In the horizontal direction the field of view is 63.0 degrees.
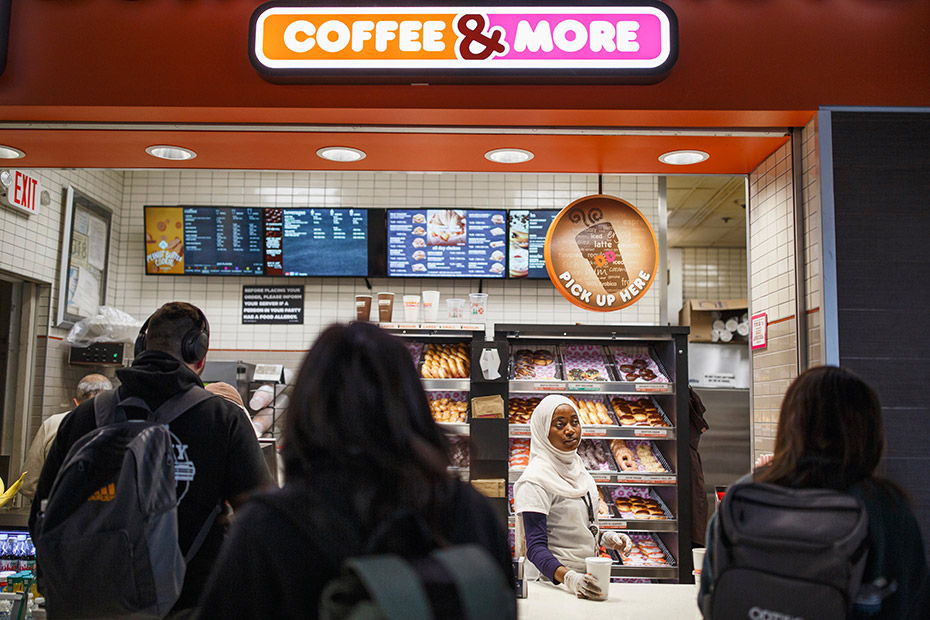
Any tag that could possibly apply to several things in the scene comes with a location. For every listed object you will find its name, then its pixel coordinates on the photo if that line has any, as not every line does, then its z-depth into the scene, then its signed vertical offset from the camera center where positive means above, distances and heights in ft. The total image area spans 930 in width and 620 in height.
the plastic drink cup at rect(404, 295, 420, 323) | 16.76 +1.25
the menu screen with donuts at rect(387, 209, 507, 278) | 22.85 +3.73
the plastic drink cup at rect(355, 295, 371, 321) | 16.19 +1.26
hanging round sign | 14.40 +2.20
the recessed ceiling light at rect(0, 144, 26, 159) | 12.59 +3.45
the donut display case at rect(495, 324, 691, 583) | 15.92 -1.12
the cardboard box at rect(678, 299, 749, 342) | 29.81 +2.25
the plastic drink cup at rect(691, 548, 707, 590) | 9.12 -2.27
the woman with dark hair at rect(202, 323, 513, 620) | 3.84 -0.67
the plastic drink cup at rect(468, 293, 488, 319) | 16.81 +1.40
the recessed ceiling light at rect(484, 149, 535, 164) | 12.45 +3.52
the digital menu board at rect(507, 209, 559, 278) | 22.95 +3.79
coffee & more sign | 10.67 +4.63
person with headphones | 7.23 -0.83
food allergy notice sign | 23.95 +1.82
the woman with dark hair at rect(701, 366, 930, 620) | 5.67 -0.74
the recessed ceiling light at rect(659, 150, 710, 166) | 12.48 +3.55
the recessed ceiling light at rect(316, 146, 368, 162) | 12.38 +3.49
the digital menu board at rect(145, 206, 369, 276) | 23.13 +3.70
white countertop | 9.07 -2.94
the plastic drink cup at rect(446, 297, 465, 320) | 16.69 +1.26
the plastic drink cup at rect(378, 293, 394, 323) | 16.65 +1.30
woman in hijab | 12.55 -2.22
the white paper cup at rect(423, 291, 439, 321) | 16.85 +1.33
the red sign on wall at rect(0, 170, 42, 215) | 19.02 +4.27
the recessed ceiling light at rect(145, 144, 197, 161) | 12.56 +3.49
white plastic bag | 22.03 +0.93
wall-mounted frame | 21.71 +3.05
